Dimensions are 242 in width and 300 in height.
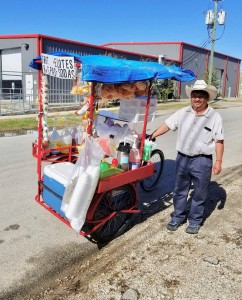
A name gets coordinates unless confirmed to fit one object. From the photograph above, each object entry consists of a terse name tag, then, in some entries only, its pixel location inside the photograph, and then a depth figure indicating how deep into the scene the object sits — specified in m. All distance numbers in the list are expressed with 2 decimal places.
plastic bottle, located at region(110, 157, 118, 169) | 2.90
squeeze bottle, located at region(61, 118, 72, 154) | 3.77
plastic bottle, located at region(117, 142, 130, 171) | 3.01
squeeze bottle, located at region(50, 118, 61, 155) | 3.66
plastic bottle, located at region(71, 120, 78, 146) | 3.91
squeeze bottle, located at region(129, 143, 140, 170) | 3.17
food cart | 2.52
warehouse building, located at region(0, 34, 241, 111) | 14.25
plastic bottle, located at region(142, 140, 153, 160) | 3.27
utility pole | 18.85
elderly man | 2.84
